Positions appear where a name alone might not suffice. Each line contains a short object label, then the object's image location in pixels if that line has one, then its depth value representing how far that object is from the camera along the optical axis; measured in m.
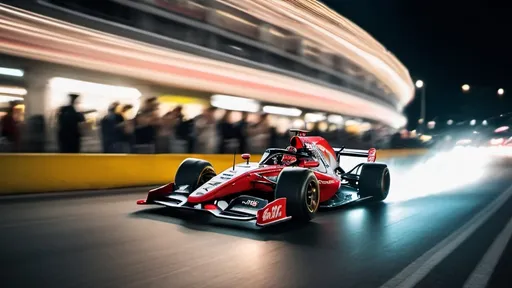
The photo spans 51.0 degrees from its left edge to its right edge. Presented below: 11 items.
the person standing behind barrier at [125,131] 12.98
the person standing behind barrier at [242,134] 16.14
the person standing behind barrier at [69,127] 11.52
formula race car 7.00
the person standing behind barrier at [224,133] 15.70
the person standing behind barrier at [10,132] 10.88
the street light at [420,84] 50.85
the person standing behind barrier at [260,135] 17.02
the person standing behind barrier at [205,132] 15.31
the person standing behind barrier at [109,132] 12.75
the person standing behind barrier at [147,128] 13.48
